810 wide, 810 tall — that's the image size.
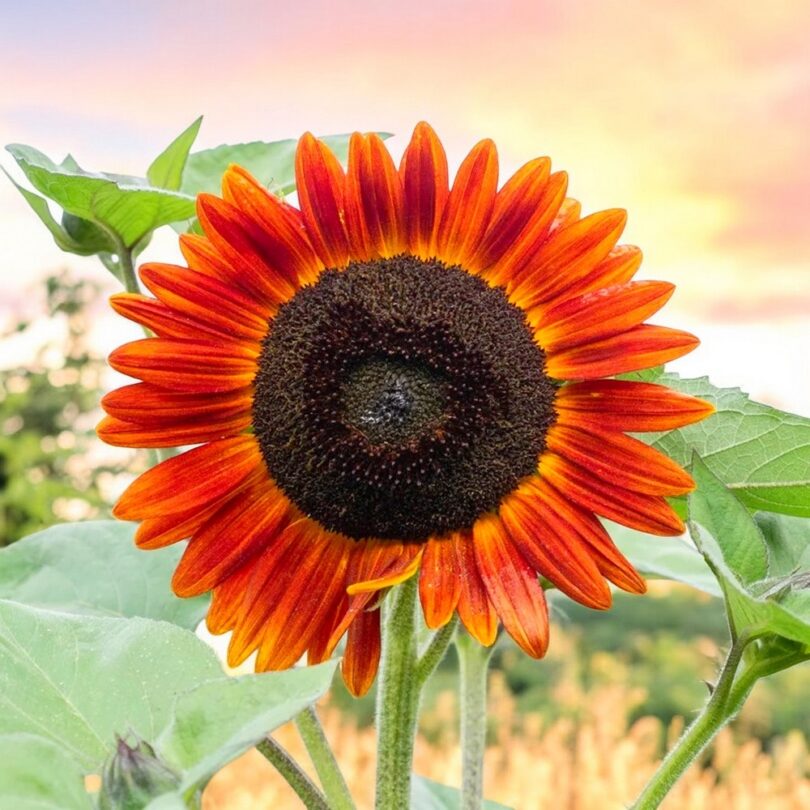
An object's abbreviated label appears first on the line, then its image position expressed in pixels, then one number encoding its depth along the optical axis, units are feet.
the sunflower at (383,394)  1.83
